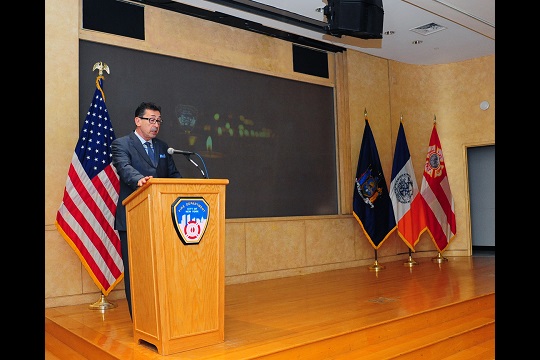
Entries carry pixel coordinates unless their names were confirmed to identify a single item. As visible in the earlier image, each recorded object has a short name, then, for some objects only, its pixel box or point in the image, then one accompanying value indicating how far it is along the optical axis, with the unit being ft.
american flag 14.52
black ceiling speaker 13.96
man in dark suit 11.55
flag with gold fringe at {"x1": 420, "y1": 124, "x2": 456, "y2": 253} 24.21
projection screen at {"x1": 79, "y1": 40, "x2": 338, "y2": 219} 17.08
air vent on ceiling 21.39
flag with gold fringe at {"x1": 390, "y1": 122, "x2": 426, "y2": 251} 23.24
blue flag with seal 22.43
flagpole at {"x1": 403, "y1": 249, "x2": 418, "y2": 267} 23.26
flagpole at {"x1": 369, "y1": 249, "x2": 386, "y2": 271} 22.23
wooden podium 9.05
